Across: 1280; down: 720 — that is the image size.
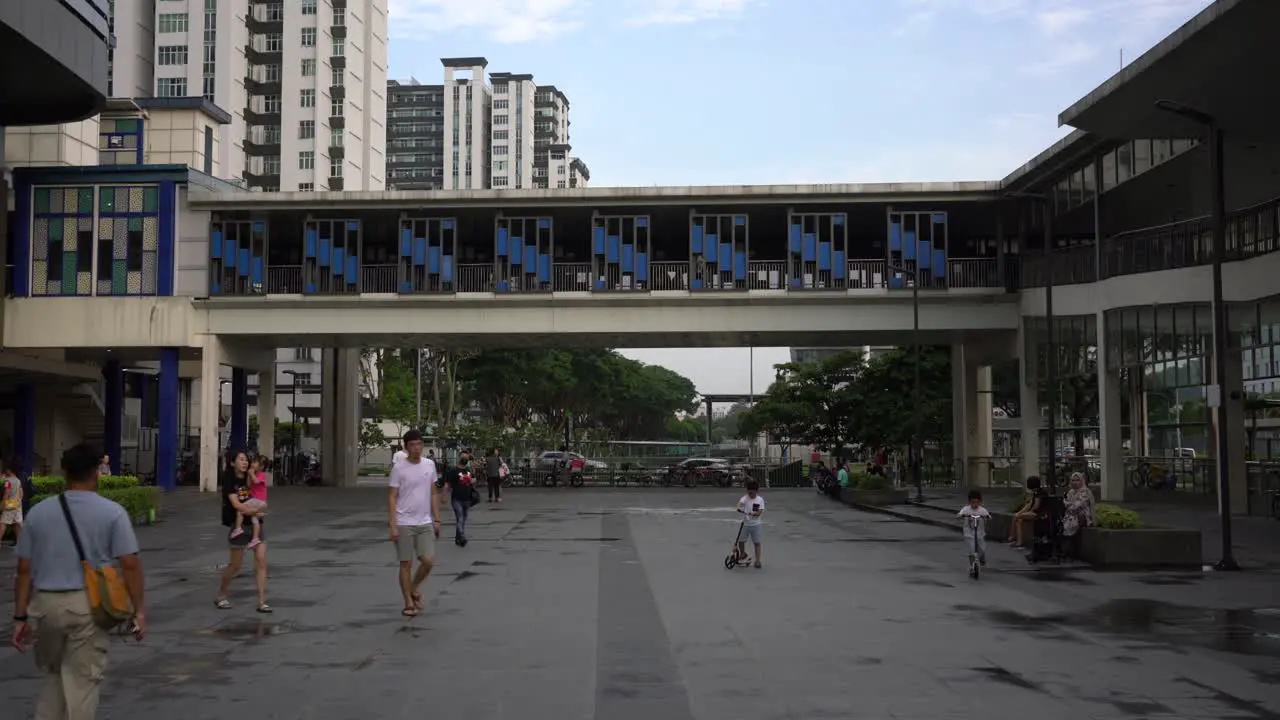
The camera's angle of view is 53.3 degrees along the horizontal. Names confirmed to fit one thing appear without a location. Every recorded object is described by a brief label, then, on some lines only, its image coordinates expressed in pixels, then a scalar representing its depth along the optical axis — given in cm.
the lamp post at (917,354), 4212
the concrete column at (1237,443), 3109
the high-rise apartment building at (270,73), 9138
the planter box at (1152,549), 1923
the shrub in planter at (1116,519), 1975
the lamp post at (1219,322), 1870
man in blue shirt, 666
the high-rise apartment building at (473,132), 17738
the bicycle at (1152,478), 3669
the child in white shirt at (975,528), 1777
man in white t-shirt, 1310
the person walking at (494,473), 4012
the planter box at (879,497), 3956
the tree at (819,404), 6166
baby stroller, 2011
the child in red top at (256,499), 1416
